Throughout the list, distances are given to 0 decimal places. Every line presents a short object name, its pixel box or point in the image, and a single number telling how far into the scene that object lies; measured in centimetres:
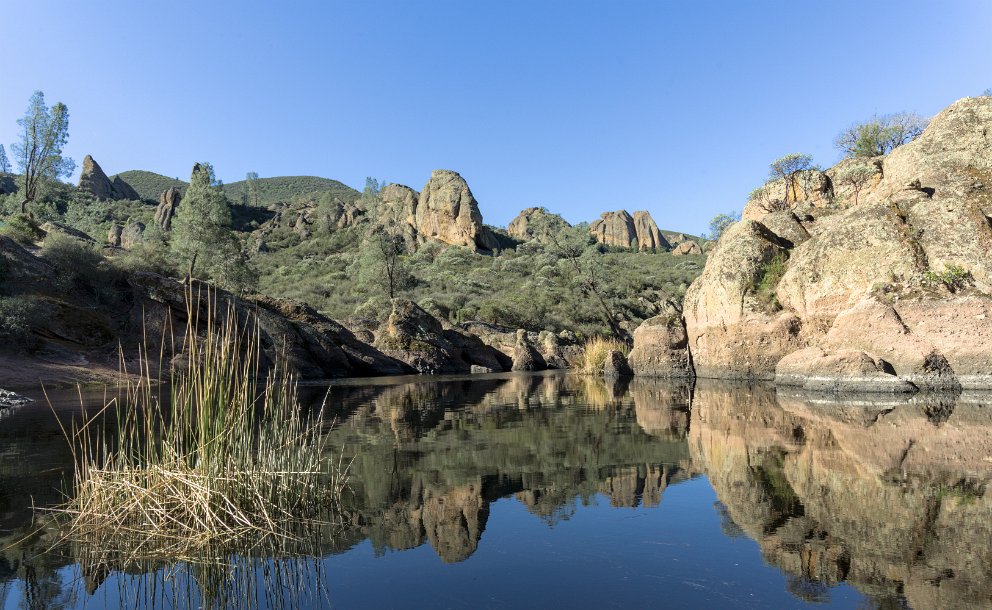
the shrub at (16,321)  2444
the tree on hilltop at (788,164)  3697
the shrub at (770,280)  2200
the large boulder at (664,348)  2552
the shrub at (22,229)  3384
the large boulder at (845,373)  1580
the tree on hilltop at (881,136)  3644
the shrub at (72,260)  3141
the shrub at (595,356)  3064
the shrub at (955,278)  1633
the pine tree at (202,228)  4384
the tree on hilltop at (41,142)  4903
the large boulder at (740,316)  2136
